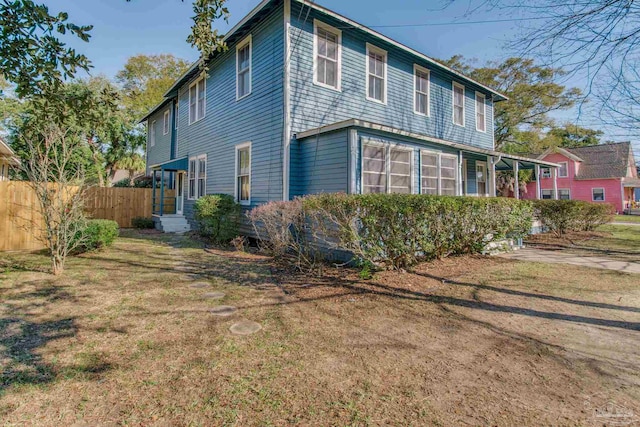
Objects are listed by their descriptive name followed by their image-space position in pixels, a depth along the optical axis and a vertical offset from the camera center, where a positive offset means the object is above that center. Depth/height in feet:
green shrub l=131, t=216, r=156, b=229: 49.37 +0.05
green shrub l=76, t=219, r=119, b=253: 25.70 -1.00
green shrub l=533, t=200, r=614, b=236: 36.81 +1.35
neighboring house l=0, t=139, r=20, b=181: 45.97 +10.74
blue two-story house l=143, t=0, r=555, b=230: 28.19 +12.10
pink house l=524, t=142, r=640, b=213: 96.37 +15.31
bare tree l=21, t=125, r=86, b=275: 19.80 +1.86
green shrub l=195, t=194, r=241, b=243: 32.38 +0.78
